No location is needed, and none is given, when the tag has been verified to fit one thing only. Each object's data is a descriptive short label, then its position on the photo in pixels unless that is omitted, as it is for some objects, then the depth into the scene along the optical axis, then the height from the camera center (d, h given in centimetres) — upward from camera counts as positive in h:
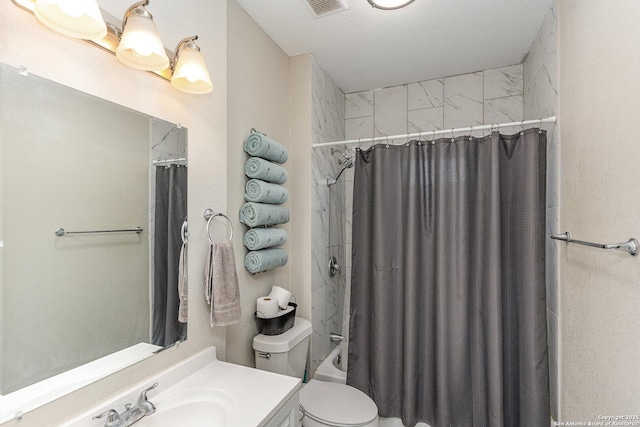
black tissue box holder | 172 -61
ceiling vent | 164 +113
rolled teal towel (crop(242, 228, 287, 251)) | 167 -13
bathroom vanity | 98 -64
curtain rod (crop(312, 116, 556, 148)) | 165 +50
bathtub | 210 -109
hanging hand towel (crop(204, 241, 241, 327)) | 133 -31
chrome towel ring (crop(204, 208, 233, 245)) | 138 +0
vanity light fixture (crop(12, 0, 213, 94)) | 80 +55
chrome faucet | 92 -61
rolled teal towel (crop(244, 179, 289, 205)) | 167 +13
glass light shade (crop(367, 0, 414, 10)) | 156 +108
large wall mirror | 78 -7
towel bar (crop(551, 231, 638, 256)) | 89 -9
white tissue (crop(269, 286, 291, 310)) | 181 -47
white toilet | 153 -99
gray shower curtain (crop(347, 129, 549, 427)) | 164 -38
